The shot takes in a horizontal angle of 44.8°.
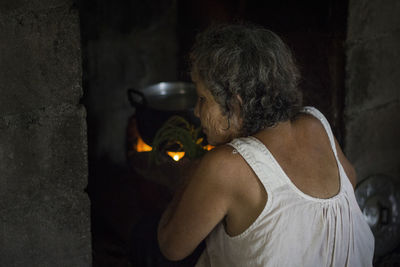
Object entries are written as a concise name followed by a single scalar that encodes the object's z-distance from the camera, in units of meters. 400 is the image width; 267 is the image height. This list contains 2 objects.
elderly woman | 1.76
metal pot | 3.31
